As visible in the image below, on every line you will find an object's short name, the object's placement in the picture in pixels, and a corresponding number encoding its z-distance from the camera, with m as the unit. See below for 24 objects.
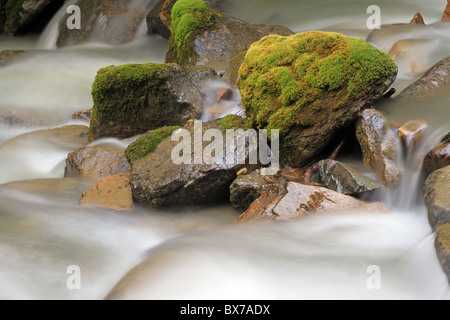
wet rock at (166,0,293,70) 9.42
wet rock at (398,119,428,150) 5.63
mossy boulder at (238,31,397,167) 5.75
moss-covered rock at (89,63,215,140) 7.20
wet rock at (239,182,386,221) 5.20
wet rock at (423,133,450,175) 5.36
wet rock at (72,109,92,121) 9.21
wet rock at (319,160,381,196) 5.31
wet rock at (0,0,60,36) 13.23
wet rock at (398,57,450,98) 6.43
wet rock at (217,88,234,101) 7.69
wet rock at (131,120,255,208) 5.70
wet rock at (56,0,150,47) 12.62
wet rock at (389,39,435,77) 8.07
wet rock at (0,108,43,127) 9.11
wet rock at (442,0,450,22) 9.82
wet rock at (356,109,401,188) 5.41
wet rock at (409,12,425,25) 9.84
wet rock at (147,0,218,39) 11.73
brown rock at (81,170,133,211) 5.91
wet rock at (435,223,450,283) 4.12
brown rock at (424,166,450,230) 4.73
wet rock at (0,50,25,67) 10.82
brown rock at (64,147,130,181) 6.76
